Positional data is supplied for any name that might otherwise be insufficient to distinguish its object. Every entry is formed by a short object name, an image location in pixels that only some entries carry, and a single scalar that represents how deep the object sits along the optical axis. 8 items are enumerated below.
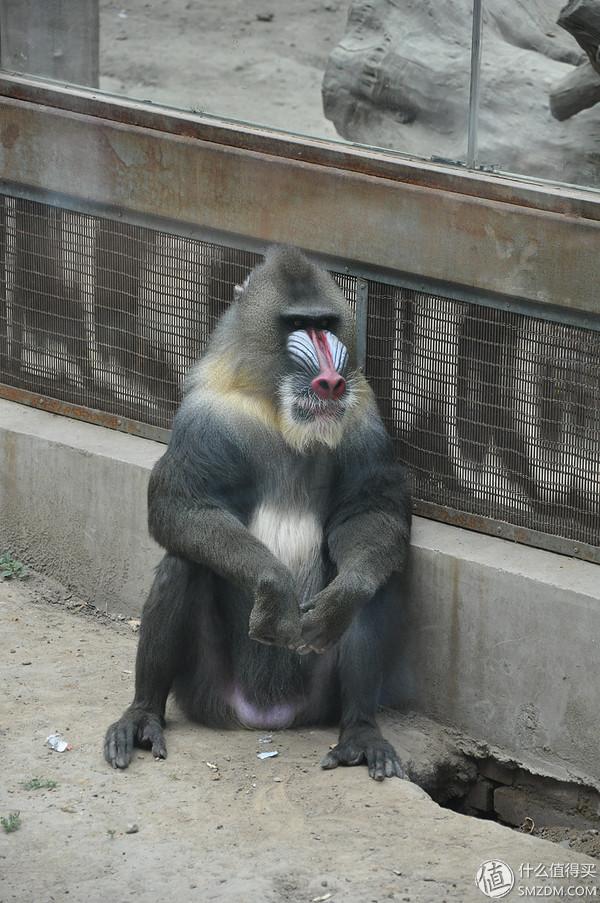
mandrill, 10.66
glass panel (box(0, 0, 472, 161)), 12.14
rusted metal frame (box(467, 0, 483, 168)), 11.60
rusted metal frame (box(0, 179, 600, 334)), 11.01
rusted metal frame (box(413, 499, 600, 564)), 11.25
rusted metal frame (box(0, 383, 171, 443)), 13.73
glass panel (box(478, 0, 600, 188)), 11.43
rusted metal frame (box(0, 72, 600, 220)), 11.09
